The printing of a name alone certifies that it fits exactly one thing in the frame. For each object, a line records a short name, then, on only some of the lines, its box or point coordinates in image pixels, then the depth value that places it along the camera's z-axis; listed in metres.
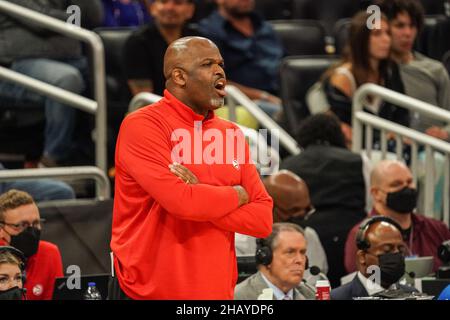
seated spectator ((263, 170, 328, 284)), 13.20
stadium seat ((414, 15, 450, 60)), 18.53
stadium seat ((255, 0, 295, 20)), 19.58
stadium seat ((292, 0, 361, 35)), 19.52
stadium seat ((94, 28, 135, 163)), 15.84
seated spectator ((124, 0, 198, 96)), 15.89
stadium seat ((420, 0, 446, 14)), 20.25
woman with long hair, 15.80
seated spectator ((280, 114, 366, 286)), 14.08
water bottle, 10.41
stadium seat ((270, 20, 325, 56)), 18.42
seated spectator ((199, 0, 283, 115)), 17.23
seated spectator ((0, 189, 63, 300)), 11.17
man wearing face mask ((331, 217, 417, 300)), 11.74
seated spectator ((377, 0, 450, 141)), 16.39
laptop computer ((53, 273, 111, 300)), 10.63
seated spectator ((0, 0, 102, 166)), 14.92
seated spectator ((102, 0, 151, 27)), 17.45
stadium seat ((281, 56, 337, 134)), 16.66
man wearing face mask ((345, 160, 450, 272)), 13.60
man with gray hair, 11.62
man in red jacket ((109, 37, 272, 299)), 8.51
